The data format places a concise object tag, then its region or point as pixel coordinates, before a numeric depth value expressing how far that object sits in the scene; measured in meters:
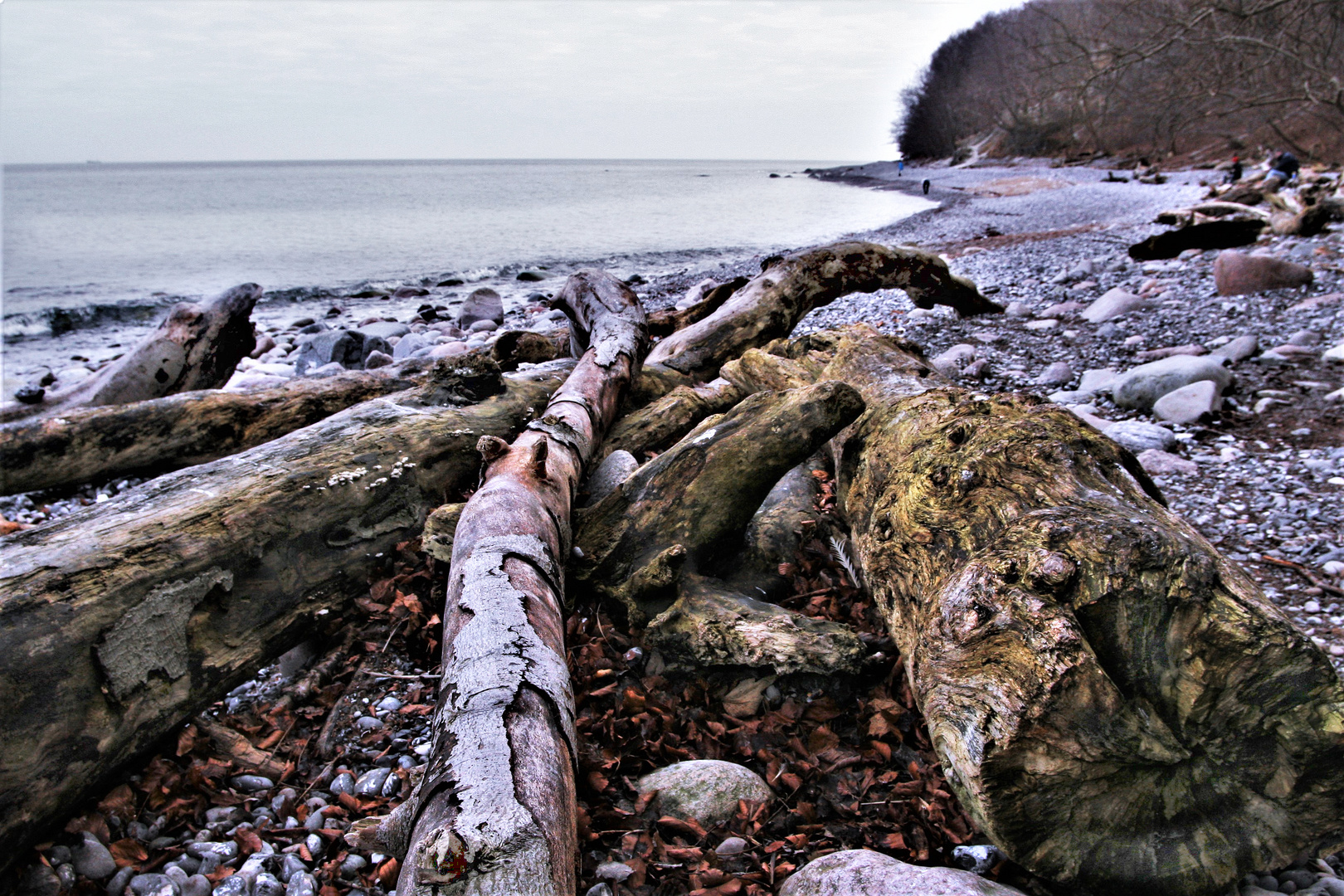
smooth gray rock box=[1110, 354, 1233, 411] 5.46
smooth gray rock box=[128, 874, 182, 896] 1.99
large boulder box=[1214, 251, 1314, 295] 7.80
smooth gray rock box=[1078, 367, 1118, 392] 5.96
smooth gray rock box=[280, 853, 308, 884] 2.06
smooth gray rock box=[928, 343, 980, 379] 6.74
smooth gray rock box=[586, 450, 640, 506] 4.04
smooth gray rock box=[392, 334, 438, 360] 9.77
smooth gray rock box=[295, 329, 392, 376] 9.26
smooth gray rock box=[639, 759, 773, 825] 2.19
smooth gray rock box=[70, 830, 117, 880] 2.06
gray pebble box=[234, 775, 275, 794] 2.43
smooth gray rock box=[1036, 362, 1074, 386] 6.38
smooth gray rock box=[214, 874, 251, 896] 2.00
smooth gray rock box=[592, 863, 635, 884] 1.95
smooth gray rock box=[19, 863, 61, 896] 1.98
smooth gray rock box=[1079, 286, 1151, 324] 8.07
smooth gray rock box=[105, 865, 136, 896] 2.01
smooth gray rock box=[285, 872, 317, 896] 1.99
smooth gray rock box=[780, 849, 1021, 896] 1.78
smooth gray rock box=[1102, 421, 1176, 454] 4.92
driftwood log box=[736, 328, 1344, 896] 1.78
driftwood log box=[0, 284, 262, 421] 5.82
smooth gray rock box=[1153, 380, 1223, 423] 5.16
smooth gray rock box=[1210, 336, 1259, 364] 6.11
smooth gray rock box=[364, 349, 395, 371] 8.27
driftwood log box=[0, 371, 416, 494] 4.64
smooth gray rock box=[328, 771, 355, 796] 2.39
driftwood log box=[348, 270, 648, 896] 1.55
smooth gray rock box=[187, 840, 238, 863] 2.14
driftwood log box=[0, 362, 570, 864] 2.16
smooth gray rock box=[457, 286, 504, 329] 12.54
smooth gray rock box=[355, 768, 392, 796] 2.37
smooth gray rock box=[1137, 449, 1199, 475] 4.58
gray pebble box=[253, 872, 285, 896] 2.00
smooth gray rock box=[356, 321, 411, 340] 11.66
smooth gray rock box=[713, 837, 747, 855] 2.07
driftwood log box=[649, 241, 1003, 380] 6.16
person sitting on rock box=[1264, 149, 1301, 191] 19.03
